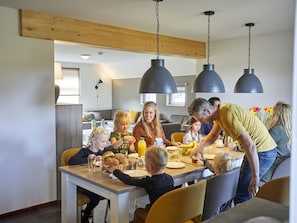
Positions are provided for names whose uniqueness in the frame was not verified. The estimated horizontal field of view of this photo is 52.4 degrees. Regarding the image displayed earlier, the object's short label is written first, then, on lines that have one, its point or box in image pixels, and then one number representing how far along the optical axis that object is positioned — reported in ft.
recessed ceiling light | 25.45
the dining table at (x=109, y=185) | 6.75
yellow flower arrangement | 13.29
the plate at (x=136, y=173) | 7.48
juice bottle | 9.65
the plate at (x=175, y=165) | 8.52
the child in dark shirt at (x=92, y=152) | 8.83
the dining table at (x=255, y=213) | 3.58
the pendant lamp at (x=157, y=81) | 9.25
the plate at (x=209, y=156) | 9.66
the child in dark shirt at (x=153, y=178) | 6.86
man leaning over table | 7.81
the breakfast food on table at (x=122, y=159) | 8.08
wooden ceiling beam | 11.35
